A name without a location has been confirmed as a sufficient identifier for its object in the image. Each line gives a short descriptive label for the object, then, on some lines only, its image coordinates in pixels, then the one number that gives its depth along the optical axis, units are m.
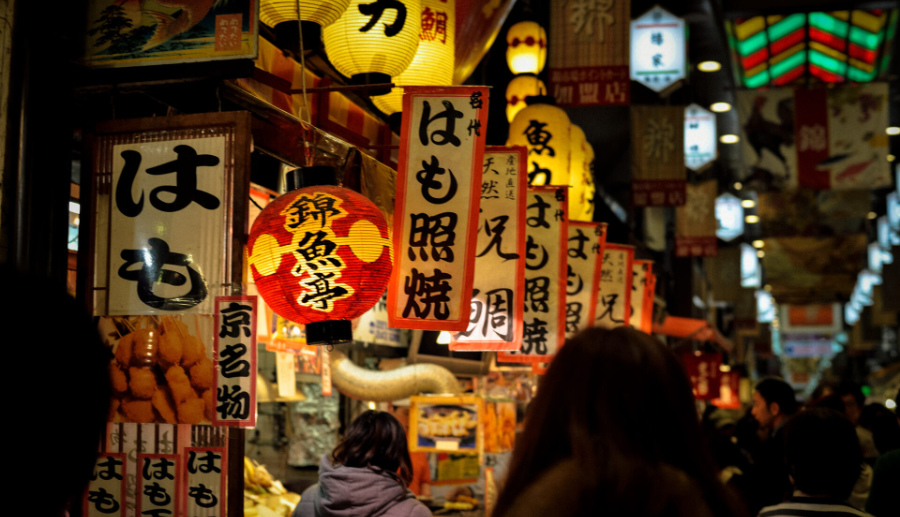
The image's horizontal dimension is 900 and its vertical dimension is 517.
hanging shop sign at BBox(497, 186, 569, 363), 8.34
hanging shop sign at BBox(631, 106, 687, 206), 15.22
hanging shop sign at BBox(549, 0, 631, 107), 10.85
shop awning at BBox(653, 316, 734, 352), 18.59
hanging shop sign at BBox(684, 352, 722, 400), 21.09
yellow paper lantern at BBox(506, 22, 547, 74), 10.52
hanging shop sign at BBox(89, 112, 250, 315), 4.49
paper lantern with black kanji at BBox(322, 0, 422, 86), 5.92
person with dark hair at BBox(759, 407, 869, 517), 3.93
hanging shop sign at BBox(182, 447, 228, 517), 4.34
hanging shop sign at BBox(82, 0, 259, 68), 4.52
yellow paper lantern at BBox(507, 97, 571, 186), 9.41
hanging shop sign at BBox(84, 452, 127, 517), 4.42
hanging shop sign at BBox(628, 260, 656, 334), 11.71
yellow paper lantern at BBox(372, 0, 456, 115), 6.77
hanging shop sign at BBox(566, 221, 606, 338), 9.62
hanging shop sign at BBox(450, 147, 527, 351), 7.13
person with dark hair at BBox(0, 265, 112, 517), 1.34
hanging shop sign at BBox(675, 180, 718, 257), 20.27
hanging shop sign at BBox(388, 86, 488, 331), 5.72
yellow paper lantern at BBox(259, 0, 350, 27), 5.36
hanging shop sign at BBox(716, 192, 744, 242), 25.02
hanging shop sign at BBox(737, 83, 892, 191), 16.30
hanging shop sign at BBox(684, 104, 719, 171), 18.11
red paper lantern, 4.43
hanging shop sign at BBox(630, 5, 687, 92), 13.44
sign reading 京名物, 4.38
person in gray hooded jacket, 4.79
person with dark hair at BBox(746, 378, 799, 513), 6.79
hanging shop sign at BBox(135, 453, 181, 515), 4.37
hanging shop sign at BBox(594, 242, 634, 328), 10.90
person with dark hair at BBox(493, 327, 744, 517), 2.04
